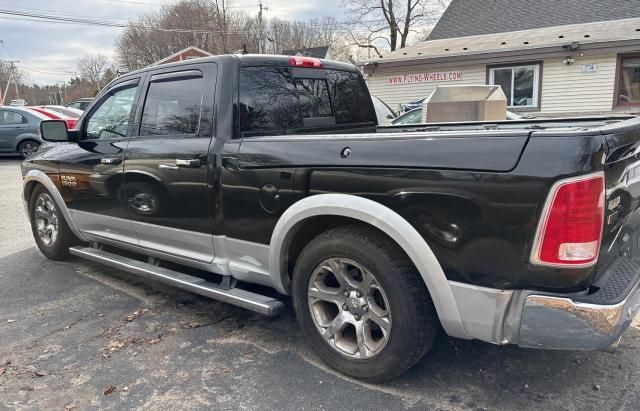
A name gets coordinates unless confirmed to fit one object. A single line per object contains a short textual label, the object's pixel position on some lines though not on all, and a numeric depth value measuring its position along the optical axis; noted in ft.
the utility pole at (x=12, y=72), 249.45
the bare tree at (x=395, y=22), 117.60
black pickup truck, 6.97
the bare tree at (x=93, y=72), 247.35
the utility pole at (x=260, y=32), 162.71
